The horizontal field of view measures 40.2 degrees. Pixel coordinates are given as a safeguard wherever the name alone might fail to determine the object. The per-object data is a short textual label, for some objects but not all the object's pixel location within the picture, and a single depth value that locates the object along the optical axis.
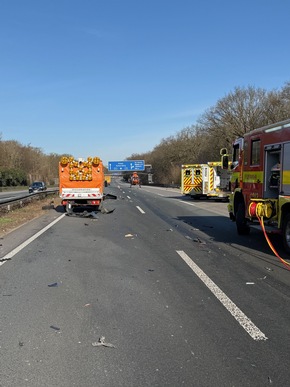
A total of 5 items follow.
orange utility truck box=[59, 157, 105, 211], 20.06
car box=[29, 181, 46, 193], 53.88
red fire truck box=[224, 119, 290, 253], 9.02
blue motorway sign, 83.69
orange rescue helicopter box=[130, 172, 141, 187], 86.06
